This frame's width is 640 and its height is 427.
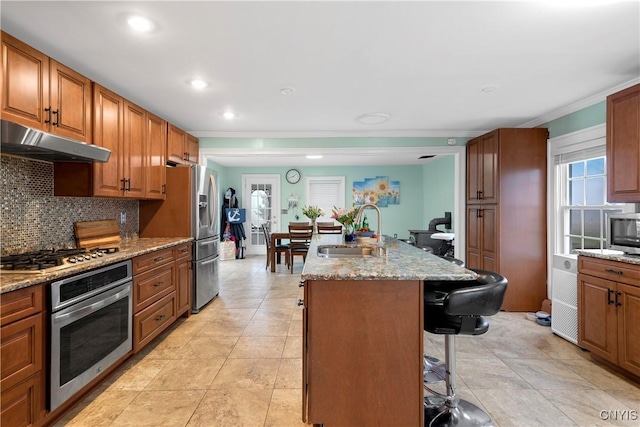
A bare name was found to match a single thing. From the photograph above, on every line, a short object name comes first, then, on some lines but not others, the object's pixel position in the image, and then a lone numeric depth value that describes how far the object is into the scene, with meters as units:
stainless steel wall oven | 1.72
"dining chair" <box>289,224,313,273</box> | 5.57
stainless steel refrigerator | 3.51
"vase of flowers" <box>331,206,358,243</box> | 2.94
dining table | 5.65
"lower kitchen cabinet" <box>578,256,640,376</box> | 2.12
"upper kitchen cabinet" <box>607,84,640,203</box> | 2.25
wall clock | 7.77
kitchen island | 1.61
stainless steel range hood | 1.67
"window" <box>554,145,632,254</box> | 3.06
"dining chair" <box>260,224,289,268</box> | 5.90
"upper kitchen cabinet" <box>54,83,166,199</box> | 2.44
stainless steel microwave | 2.26
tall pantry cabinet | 3.63
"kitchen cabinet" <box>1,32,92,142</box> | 1.81
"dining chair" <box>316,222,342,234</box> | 5.97
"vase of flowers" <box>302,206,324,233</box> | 5.40
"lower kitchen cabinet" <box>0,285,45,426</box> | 1.45
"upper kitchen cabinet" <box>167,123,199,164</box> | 3.68
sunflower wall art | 7.77
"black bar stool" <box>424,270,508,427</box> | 1.55
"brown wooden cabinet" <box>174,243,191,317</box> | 3.22
